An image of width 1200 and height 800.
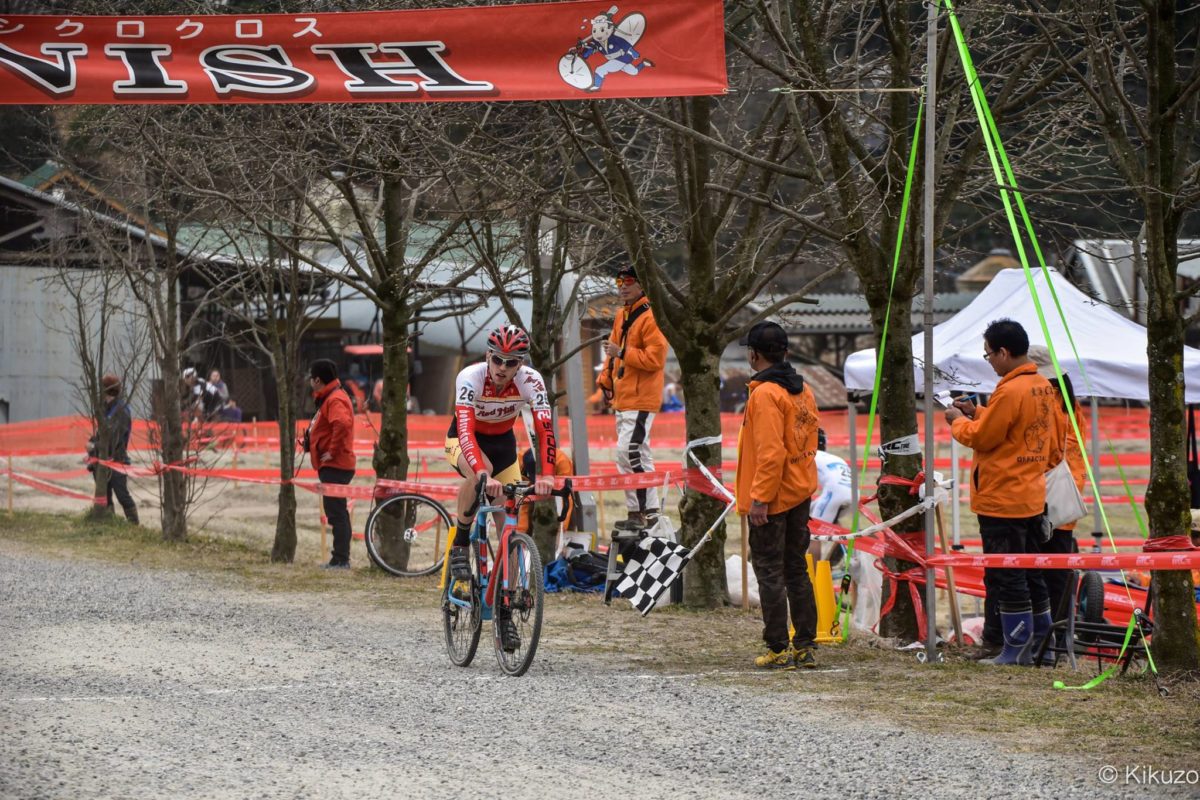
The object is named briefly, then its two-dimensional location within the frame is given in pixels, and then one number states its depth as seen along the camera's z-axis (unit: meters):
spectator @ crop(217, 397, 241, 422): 32.75
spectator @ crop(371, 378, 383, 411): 36.76
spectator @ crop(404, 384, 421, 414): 39.47
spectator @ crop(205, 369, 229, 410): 27.89
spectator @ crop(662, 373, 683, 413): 40.34
